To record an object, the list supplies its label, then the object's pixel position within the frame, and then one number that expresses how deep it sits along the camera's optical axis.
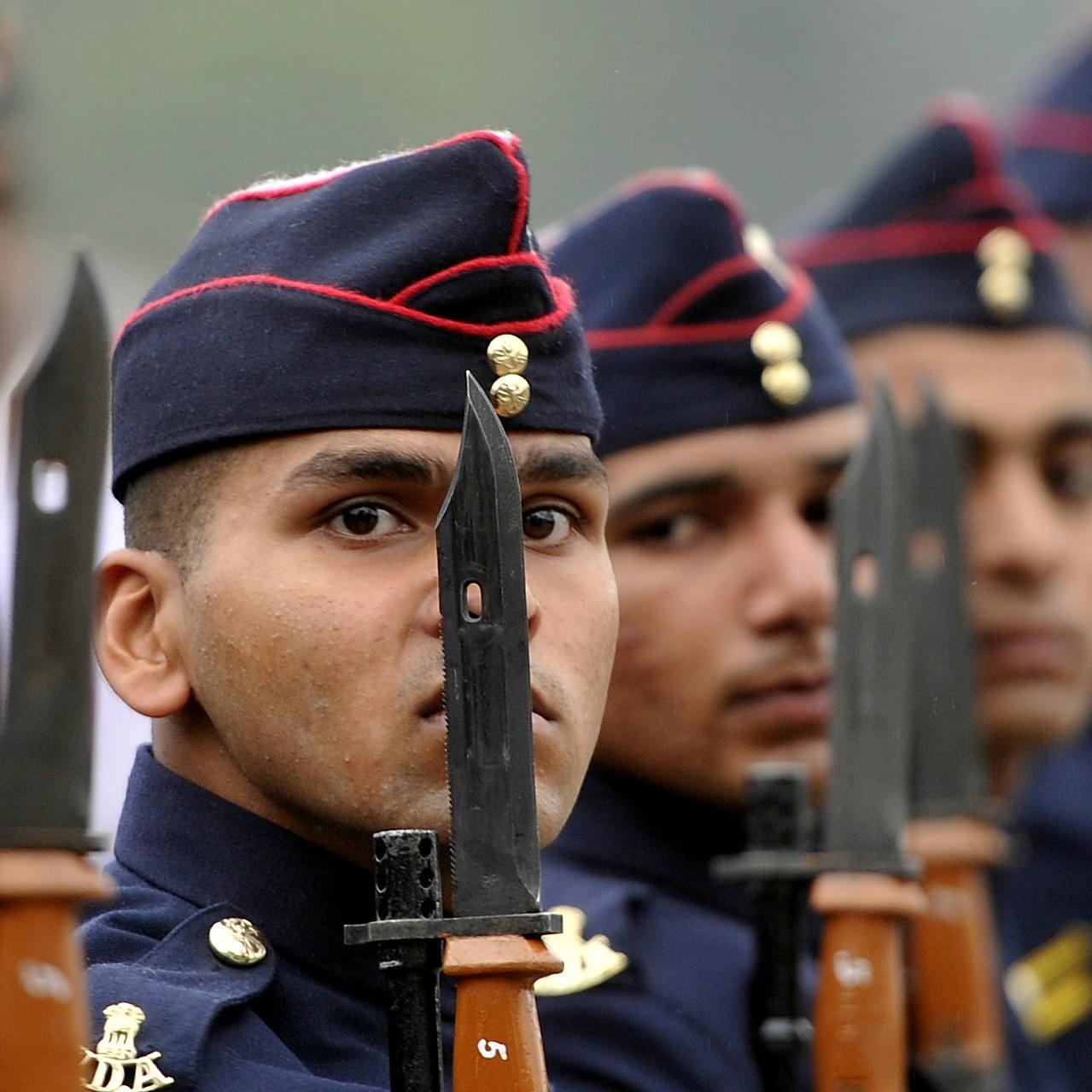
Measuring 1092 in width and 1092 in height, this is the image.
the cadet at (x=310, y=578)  5.54
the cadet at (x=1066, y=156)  14.60
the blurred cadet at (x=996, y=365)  10.78
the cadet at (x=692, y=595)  8.02
